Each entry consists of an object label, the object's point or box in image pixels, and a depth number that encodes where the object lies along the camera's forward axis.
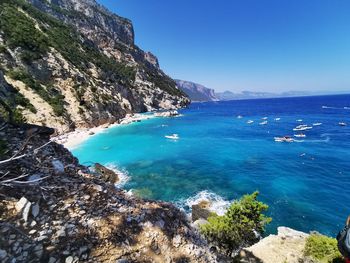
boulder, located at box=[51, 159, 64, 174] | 8.01
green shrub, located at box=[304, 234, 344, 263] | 12.27
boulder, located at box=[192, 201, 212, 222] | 20.87
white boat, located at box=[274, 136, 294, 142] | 53.64
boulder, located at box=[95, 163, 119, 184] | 28.84
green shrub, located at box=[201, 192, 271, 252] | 14.24
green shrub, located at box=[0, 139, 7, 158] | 7.60
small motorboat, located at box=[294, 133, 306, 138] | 58.41
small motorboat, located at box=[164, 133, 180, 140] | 57.71
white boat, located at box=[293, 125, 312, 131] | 67.80
